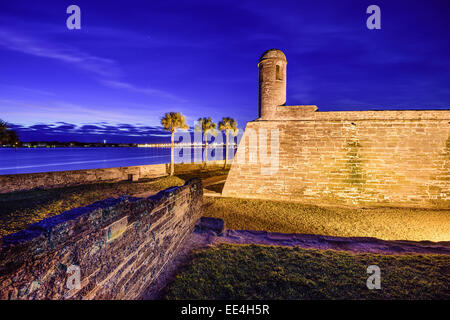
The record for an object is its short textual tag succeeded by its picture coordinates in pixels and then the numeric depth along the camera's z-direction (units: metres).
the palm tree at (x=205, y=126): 32.44
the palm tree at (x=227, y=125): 33.94
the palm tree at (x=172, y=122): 22.67
